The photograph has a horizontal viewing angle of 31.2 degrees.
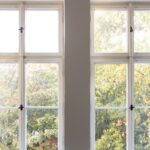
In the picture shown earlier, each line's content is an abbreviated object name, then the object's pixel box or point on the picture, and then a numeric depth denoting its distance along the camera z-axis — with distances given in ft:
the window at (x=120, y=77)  9.53
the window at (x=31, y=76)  9.61
